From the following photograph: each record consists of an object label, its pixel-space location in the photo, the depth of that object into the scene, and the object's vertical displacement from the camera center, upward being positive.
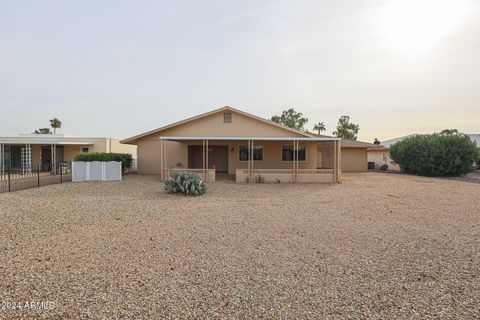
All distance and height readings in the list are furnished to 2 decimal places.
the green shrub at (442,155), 20.00 -0.02
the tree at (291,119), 45.47 +6.25
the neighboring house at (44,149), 21.42 +0.64
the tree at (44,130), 49.55 +4.96
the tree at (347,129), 43.85 +4.26
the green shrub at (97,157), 15.91 -0.03
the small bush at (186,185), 10.47 -1.12
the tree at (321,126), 49.80 +5.41
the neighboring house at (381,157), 27.64 -0.22
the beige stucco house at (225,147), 18.00 +0.65
